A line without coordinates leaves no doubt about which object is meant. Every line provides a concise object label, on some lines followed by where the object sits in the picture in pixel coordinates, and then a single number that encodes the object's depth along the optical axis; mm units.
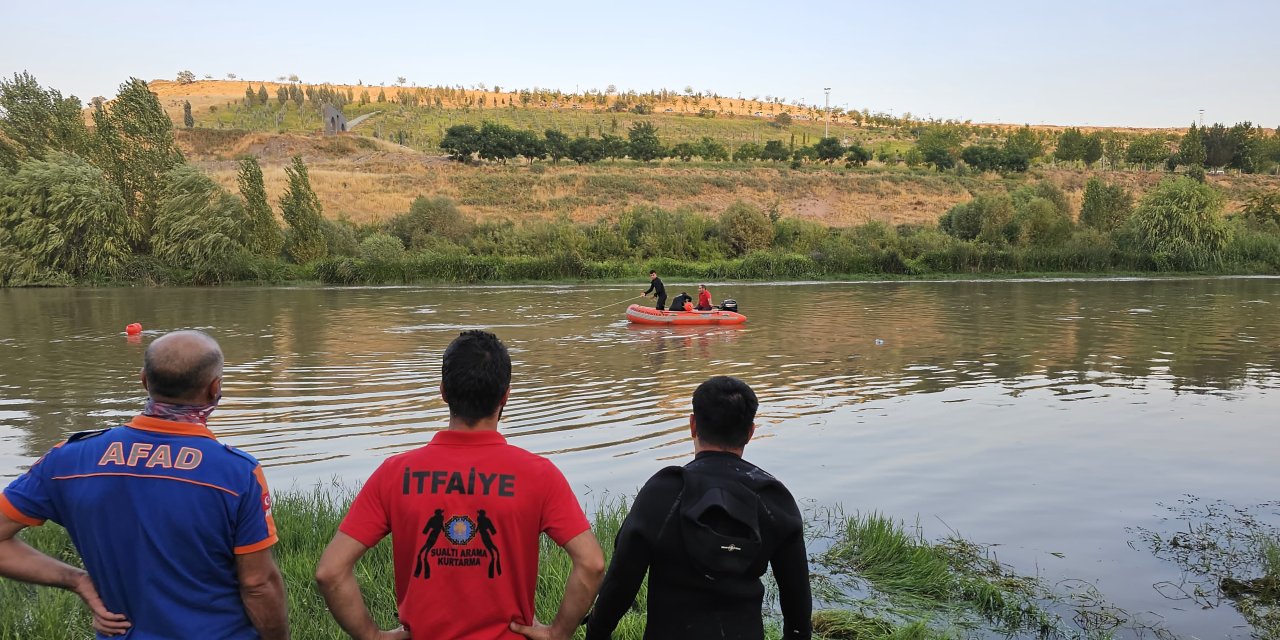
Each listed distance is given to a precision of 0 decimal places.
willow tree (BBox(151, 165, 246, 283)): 42000
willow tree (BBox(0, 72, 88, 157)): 44656
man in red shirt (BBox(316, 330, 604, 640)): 2787
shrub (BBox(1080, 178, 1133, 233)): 51375
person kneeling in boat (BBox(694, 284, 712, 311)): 24219
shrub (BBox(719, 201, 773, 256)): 49531
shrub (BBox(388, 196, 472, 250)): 50031
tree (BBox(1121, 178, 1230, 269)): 45562
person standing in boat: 24567
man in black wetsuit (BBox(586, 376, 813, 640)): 2848
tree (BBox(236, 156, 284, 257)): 43406
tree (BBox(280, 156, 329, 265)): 43688
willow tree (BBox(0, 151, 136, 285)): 40469
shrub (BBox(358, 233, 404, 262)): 43688
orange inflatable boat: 23406
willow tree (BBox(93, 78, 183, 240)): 44031
